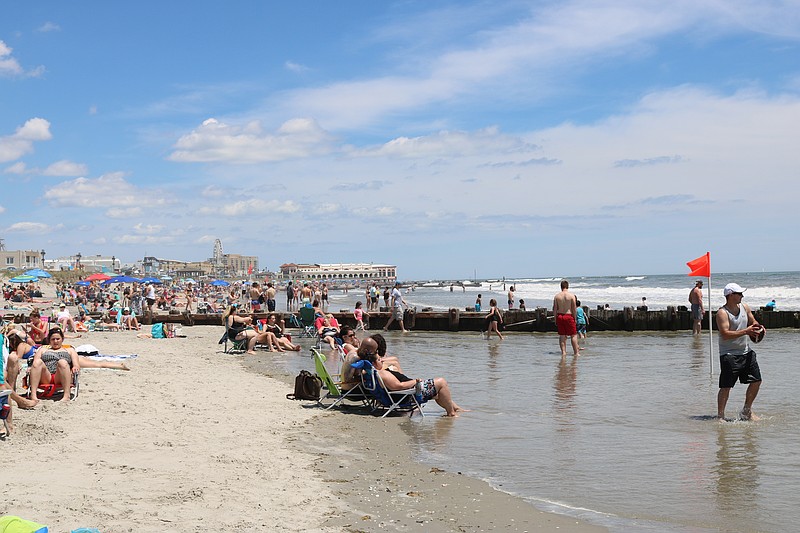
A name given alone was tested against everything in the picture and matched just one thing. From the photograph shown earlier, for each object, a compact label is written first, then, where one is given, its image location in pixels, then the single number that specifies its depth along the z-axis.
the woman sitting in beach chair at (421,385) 9.09
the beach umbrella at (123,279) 38.69
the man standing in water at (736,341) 8.06
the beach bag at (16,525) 3.59
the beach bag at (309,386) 10.00
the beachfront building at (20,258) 106.56
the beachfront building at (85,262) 112.38
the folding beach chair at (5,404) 6.59
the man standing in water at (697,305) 20.56
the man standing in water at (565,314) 15.68
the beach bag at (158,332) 20.27
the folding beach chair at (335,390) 9.53
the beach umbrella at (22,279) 41.57
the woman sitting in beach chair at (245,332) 17.02
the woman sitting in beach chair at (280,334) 17.97
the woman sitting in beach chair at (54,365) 8.35
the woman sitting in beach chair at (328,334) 17.57
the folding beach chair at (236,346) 17.05
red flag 12.69
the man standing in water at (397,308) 24.58
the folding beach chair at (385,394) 9.12
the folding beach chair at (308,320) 20.98
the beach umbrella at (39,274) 44.72
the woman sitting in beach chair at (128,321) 23.56
